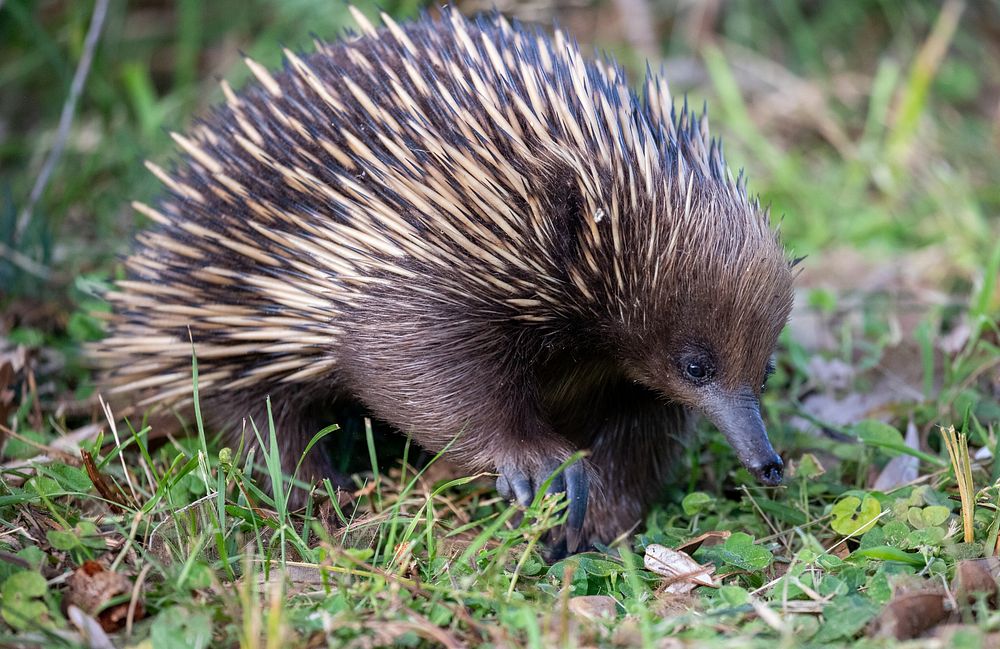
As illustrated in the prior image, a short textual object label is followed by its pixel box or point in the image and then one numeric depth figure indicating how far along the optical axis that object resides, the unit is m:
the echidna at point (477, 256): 5.35
